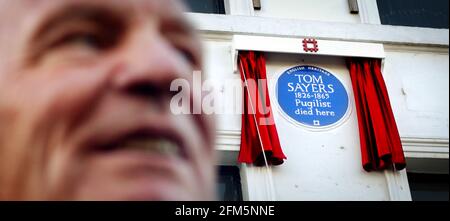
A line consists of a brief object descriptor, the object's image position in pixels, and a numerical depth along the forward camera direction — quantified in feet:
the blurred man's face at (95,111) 4.99
